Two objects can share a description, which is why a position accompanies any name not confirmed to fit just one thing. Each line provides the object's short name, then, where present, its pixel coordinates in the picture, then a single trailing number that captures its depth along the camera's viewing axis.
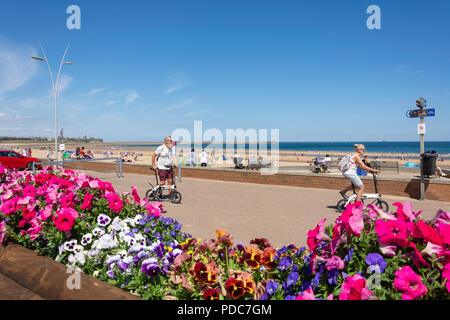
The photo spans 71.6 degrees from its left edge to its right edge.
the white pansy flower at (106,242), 2.75
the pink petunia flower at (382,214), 1.89
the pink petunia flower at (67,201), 3.07
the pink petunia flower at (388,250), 1.62
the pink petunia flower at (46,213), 2.99
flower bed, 1.55
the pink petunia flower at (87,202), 3.20
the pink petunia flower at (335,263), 1.68
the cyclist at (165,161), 9.23
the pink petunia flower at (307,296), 1.51
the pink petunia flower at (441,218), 1.75
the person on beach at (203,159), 21.09
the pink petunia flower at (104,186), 3.81
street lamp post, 23.44
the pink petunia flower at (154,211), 3.34
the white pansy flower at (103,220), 3.00
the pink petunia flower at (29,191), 3.69
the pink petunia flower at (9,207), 3.37
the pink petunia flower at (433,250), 1.51
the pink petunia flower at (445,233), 1.53
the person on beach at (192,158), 20.98
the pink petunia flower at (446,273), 1.41
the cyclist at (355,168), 7.87
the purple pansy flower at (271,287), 1.95
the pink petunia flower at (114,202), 3.27
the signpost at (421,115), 9.95
